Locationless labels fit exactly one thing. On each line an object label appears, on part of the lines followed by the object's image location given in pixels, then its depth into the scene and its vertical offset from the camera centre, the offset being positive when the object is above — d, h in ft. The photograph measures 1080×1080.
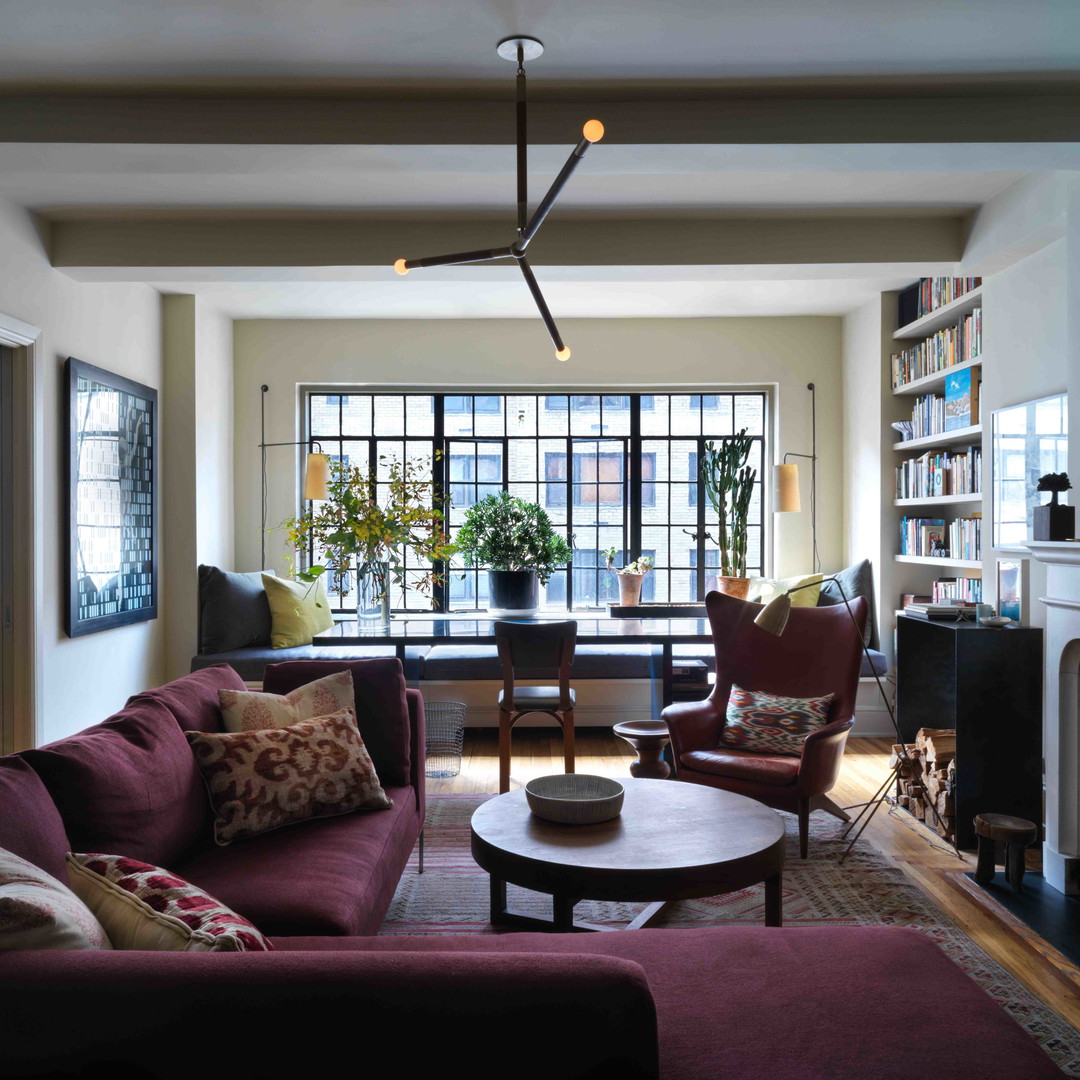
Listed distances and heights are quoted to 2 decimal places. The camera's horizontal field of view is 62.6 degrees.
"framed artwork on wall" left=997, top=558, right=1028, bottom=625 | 12.57 -0.93
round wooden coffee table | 7.38 -2.87
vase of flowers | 15.51 -0.14
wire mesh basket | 16.93 -4.16
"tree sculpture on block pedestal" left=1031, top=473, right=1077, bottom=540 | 10.77 +0.11
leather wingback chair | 11.50 -2.47
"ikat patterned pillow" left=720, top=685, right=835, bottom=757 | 12.38 -2.76
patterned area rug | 9.25 -4.34
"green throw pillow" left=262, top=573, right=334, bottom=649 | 18.83 -1.82
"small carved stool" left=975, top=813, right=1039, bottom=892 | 10.61 -3.80
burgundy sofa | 3.49 -2.09
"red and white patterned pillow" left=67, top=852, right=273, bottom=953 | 4.50 -2.05
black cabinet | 11.84 -2.58
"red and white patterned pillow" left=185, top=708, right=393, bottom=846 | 8.09 -2.34
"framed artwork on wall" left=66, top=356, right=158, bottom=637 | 14.47 +0.52
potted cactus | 20.25 +0.63
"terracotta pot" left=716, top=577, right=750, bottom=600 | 19.89 -1.35
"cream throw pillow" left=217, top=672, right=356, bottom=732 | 8.95 -1.84
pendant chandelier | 8.52 +3.31
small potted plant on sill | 20.62 -1.27
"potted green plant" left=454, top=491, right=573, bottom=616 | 19.12 -0.49
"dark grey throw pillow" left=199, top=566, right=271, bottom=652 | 18.24 -1.74
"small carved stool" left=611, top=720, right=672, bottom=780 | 13.89 -3.45
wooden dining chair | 13.85 -2.21
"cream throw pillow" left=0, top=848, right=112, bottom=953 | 3.85 -1.76
